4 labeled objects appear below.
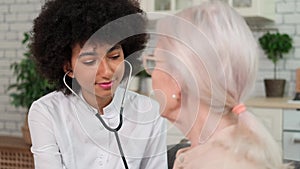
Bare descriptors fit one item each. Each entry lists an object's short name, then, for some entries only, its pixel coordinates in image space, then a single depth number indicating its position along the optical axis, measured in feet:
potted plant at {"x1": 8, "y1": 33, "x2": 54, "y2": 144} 8.44
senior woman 2.17
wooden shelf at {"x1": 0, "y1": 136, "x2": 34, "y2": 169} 8.38
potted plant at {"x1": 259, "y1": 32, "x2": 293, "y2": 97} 8.84
